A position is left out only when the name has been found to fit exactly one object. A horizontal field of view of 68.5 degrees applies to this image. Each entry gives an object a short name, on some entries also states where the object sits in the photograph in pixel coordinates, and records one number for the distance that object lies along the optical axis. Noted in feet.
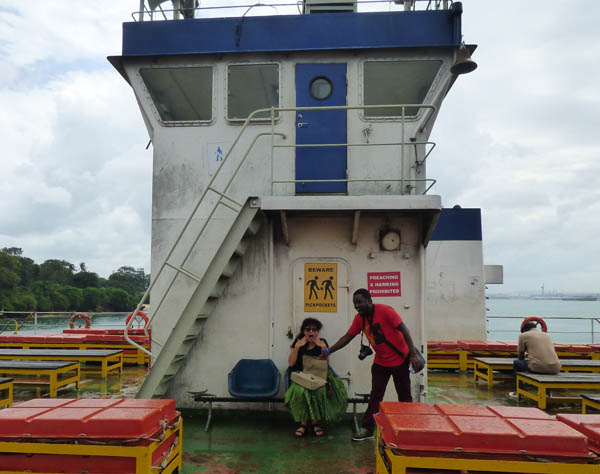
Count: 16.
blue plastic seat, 18.15
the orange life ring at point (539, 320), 26.96
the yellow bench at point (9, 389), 19.13
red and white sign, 19.10
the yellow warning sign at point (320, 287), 19.17
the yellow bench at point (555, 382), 20.66
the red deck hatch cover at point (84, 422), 10.71
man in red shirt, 15.21
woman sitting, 16.42
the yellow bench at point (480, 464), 9.62
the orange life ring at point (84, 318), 39.03
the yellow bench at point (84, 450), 10.55
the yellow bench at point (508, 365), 25.13
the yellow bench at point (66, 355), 26.32
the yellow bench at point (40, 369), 22.50
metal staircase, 16.89
